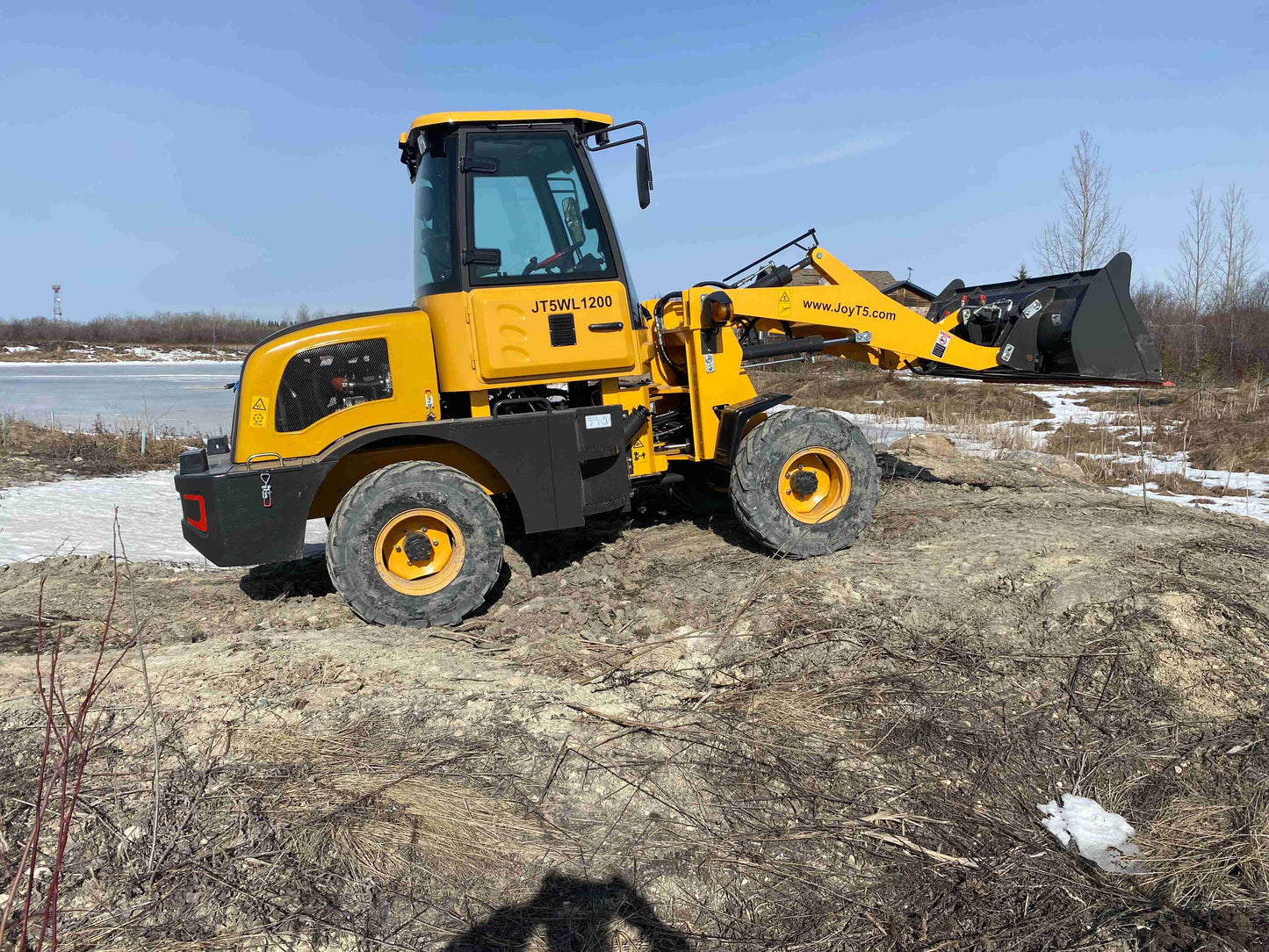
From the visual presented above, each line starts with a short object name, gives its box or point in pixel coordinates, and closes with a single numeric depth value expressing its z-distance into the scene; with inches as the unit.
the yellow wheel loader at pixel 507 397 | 197.0
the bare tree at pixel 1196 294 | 1225.4
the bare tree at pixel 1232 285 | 1210.6
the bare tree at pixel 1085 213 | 932.6
